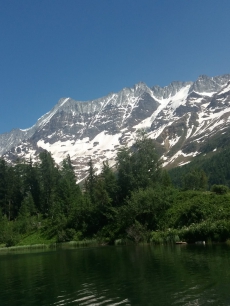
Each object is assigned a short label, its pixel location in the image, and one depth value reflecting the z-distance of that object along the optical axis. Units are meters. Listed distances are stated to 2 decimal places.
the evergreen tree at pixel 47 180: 110.25
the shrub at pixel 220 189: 75.88
